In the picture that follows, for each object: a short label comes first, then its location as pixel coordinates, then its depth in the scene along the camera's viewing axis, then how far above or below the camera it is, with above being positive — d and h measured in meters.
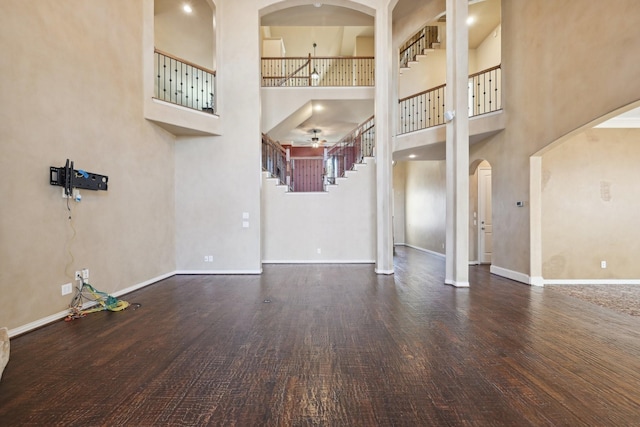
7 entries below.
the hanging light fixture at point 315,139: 10.93 +2.84
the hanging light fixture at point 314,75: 8.54 +4.11
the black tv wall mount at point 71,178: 3.47 +0.45
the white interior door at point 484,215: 7.57 -0.14
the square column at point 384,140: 6.22 +1.57
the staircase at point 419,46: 8.72 +5.31
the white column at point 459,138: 5.07 +1.30
